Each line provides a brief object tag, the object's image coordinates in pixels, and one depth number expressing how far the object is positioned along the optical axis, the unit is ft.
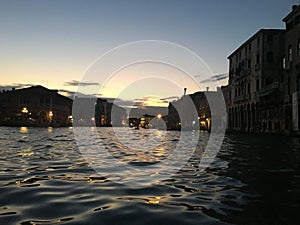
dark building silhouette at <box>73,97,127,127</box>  335.07
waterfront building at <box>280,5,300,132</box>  101.73
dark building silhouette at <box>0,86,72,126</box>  214.18
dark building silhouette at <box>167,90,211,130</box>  242.08
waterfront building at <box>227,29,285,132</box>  124.09
